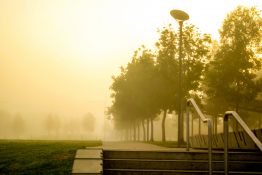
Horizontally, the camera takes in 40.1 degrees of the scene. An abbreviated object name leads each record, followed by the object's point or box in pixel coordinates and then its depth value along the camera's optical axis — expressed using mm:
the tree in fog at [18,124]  118500
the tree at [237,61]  30062
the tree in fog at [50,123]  122250
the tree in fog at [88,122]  136625
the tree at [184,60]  29438
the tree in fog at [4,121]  142500
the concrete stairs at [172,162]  8484
